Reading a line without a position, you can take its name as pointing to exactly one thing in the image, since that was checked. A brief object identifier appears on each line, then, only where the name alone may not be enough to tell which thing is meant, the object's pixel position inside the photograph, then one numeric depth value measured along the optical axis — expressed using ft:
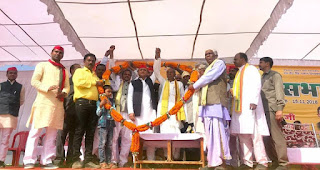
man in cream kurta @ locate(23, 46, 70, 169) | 10.60
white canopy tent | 14.85
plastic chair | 16.43
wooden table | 11.99
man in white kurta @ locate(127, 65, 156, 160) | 13.84
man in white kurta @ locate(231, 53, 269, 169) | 11.16
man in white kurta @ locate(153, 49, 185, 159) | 14.74
